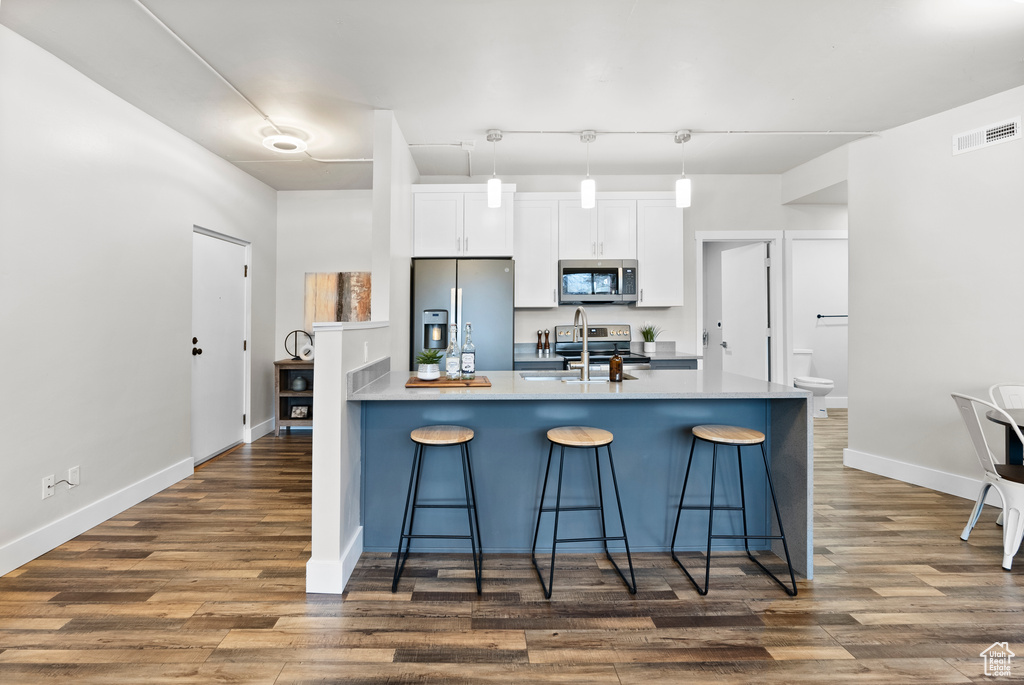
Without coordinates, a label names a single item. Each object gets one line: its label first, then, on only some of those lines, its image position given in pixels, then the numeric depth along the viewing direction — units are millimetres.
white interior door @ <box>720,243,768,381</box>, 5160
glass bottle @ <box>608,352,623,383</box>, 2668
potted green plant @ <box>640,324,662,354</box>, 4824
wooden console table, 5152
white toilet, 5719
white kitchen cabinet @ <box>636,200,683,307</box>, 4656
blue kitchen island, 2576
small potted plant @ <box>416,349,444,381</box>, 2717
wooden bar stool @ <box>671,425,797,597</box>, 2176
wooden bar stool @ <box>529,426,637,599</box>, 2176
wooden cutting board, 2543
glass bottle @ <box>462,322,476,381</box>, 2799
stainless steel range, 4684
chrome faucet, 2761
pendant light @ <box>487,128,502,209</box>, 3387
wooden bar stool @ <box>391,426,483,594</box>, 2227
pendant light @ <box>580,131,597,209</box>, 3135
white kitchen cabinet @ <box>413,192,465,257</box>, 4359
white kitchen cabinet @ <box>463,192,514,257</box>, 4387
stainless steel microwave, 4602
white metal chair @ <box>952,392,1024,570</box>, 2402
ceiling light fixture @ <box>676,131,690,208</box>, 3125
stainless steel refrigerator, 4199
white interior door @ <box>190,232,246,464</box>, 4227
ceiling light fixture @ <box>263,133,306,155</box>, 3769
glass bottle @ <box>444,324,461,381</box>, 2748
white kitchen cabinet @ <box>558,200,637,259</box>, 4633
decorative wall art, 5434
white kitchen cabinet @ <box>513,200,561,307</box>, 4621
